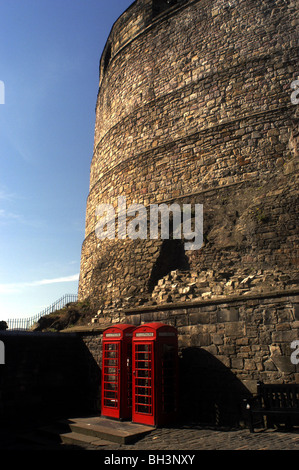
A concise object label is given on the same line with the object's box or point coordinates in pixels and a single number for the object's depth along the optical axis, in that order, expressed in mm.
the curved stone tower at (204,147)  9242
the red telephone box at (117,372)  7570
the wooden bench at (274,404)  5887
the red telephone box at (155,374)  6785
